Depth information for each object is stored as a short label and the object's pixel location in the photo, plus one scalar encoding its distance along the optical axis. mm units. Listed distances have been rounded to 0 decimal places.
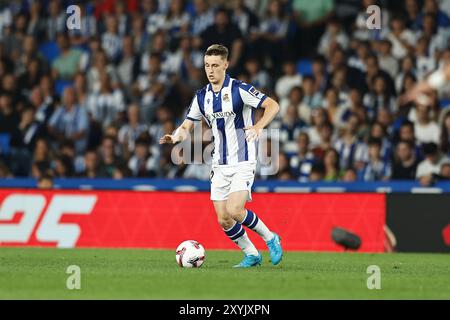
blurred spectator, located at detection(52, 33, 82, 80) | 21453
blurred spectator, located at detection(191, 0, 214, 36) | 21156
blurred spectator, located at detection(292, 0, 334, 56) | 20484
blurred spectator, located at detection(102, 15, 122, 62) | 21388
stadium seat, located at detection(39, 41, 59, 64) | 22281
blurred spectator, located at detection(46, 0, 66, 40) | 22297
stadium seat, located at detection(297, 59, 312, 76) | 20495
